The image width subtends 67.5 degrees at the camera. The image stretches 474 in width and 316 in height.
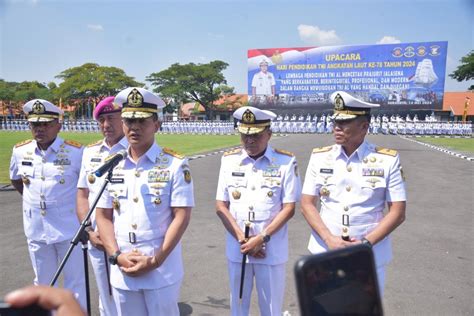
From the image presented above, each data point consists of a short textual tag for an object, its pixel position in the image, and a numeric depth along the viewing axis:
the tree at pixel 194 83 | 54.44
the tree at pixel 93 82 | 53.34
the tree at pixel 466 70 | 37.69
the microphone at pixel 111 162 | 2.31
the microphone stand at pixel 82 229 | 2.26
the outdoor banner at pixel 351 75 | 37.41
